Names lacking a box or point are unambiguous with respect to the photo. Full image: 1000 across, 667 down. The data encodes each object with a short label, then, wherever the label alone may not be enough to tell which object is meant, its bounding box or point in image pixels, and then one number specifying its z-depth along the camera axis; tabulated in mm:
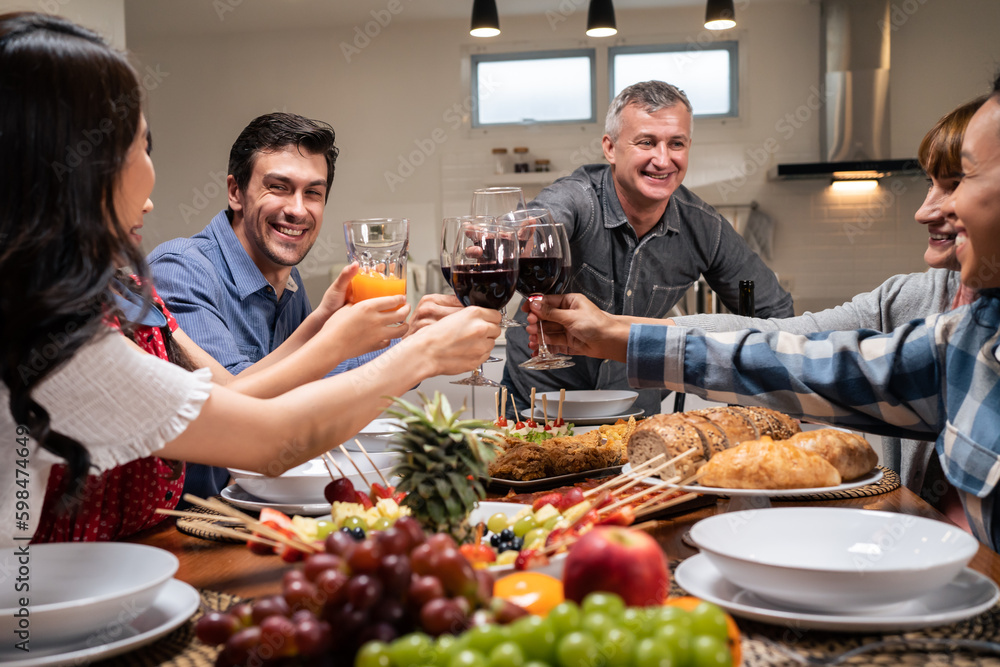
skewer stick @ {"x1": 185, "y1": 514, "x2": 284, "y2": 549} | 795
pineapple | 866
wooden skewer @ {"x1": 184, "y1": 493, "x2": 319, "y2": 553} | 797
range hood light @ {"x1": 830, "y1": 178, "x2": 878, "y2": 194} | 5809
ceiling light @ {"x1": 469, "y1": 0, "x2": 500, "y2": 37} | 4047
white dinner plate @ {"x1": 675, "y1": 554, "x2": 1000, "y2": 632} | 725
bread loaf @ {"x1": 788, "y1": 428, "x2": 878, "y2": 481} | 1206
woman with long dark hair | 841
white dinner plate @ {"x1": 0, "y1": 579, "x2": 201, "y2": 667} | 680
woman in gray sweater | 1583
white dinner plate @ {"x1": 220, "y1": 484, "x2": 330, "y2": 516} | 1149
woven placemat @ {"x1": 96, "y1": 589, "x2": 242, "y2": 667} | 718
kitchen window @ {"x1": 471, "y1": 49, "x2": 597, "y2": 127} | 6066
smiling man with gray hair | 2867
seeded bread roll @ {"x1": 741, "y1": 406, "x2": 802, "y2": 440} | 1384
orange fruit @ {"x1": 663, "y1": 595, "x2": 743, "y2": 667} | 599
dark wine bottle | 2707
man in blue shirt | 2131
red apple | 639
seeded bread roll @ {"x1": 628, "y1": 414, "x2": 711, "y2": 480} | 1204
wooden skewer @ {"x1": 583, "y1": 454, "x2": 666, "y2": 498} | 997
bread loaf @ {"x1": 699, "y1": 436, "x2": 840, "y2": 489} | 1115
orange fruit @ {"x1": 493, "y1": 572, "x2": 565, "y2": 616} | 676
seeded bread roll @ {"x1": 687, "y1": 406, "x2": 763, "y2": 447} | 1301
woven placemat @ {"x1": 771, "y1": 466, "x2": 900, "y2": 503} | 1249
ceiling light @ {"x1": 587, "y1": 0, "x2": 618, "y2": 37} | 4090
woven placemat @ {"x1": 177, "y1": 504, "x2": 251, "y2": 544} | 1095
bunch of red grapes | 584
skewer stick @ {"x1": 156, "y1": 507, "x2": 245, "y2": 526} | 1024
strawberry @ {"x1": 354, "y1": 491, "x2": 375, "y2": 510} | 1069
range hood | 5477
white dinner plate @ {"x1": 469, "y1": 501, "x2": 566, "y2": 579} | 1028
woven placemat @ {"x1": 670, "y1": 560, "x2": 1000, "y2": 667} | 691
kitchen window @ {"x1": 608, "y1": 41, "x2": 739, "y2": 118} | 5938
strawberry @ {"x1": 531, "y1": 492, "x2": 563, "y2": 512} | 1037
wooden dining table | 748
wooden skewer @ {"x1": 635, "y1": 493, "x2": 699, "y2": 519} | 959
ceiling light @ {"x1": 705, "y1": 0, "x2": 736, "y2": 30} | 4012
